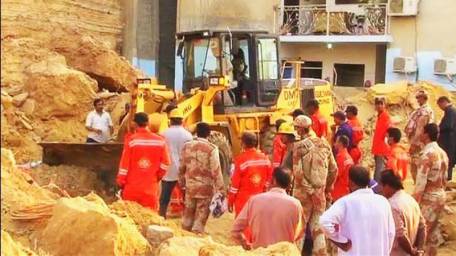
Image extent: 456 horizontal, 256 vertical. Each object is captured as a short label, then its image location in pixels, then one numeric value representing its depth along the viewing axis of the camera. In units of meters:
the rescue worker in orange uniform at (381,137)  12.85
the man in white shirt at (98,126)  12.67
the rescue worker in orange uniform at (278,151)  10.05
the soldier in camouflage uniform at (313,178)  8.46
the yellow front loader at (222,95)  12.55
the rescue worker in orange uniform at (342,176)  9.49
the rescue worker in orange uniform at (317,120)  11.52
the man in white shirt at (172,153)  10.09
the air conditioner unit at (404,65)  26.53
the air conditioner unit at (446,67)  25.89
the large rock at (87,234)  6.26
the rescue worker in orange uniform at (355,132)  11.38
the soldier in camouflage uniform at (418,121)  12.10
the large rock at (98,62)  17.80
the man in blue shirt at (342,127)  11.20
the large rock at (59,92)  15.66
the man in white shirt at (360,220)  5.85
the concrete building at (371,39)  26.56
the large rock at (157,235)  6.70
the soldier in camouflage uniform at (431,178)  8.37
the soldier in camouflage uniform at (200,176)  9.14
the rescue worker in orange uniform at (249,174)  8.67
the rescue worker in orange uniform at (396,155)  9.92
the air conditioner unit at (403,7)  26.75
